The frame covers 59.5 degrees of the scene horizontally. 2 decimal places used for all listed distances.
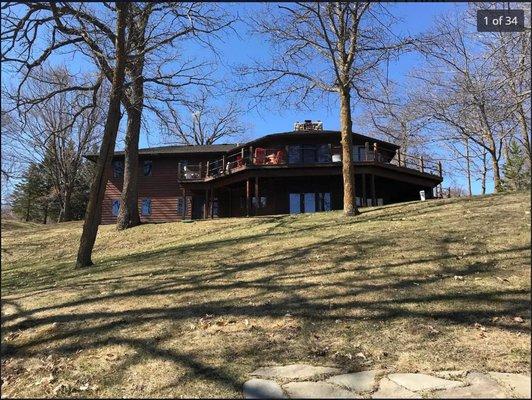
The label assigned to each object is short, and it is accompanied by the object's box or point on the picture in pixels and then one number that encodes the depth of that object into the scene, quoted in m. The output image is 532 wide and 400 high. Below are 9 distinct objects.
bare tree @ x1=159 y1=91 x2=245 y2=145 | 48.91
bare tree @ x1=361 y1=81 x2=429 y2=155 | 30.02
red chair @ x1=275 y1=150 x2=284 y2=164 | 25.43
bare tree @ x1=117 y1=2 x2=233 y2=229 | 11.83
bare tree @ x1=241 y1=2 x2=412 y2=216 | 14.31
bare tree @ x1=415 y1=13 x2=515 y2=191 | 14.94
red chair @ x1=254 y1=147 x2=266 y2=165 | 26.02
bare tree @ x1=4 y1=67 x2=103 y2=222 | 37.38
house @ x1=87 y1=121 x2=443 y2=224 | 24.61
